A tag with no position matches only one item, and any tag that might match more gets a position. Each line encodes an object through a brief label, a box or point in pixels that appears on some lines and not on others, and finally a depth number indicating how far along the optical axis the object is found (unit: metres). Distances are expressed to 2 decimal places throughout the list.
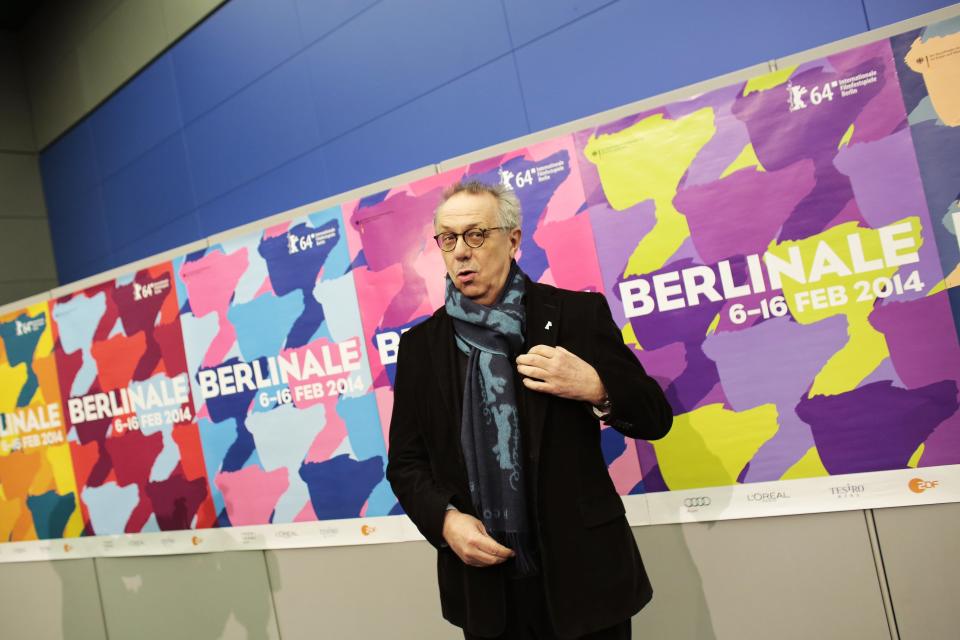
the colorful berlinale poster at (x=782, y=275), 1.89
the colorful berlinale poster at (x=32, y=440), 3.41
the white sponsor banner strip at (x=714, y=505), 1.89
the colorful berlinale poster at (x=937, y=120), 1.81
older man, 1.39
